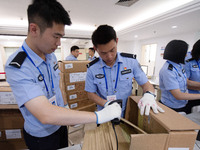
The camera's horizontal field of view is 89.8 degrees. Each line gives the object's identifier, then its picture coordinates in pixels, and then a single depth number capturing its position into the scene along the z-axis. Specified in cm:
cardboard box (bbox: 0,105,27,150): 123
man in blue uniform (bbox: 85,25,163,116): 105
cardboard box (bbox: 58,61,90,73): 182
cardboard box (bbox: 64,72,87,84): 189
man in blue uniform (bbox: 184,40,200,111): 150
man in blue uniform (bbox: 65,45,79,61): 387
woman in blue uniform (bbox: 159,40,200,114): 114
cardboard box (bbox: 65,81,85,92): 194
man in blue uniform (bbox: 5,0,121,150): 53
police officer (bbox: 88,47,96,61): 443
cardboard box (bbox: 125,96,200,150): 42
